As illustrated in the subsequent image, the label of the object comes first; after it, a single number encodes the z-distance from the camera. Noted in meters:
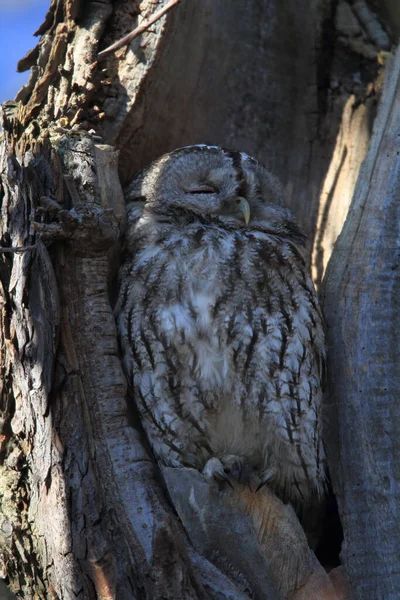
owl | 4.65
